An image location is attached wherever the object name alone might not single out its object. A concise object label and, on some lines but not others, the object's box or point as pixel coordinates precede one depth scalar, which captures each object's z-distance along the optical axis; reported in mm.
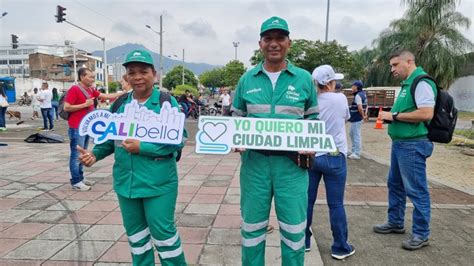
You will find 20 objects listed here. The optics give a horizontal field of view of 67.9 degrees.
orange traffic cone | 16672
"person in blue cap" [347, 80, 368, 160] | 8156
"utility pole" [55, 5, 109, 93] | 19781
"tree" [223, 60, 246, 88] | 59781
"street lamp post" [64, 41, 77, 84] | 32506
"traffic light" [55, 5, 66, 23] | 19781
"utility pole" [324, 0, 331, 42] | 23734
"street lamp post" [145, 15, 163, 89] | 30289
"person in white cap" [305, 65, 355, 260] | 3180
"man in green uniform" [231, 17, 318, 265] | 2508
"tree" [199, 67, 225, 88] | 81344
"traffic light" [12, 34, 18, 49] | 22594
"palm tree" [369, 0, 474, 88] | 24823
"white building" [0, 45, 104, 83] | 91188
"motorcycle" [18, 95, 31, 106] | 36656
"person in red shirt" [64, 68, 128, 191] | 5055
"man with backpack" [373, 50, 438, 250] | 3379
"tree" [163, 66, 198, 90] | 78062
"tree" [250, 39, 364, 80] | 35156
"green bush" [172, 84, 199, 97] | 40512
